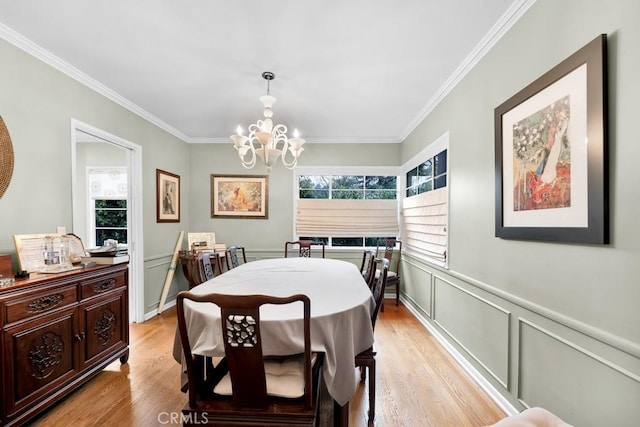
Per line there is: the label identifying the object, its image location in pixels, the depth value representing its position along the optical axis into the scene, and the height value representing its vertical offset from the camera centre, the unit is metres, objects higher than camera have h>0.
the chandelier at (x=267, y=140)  2.64 +0.64
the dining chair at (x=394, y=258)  4.26 -0.73
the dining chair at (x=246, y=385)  1.22 -0.74
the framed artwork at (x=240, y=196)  4.87 +0.26
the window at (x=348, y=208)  4.85 +0.06
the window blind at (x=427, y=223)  3.17 -0.14
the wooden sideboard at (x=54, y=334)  1.71 -0.80
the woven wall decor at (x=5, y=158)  2.08 +0.38
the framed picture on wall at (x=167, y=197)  4.06 +0.22
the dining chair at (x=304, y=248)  4.24 -0.51
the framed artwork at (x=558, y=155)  1.32 +0.29
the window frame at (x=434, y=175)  2.99 +0.50
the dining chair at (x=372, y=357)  1.81 -0.86
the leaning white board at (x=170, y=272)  4.07 -0.83
